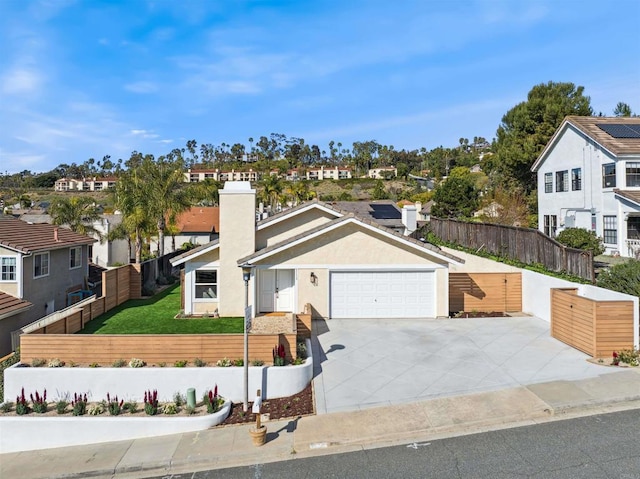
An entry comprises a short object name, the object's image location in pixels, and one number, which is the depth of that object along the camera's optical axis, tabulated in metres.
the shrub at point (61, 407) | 11.12
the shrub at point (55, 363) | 12.00
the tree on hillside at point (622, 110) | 45.47
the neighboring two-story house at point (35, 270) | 19.36
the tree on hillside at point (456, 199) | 43.38
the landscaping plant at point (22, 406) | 11.16
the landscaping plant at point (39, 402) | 11.22
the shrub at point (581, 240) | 18.84
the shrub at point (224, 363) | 11.88
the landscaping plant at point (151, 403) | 10.76
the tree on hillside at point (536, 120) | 35.56
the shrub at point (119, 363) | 12.01
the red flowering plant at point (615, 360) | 12.02
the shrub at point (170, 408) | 10.80
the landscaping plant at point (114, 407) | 10.88
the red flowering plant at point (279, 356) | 11.77
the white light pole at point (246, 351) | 10.50
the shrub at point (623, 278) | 14.07
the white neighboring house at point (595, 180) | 23.08
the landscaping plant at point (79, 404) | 10.97
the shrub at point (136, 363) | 11.87
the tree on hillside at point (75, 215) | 33.09
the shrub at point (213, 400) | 10.72
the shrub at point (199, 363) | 11.92
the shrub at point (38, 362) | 12.09
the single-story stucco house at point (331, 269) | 17.48
